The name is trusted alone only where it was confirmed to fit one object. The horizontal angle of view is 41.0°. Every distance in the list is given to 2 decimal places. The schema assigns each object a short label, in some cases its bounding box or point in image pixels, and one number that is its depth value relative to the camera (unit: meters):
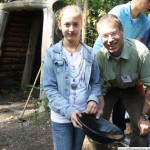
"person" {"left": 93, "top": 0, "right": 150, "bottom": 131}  1.92
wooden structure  4.62
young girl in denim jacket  1.43
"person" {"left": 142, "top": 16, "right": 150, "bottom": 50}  2.09
